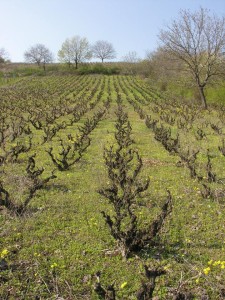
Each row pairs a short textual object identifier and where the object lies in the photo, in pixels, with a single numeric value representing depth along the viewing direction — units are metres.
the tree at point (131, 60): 95.96
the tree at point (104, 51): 112.69
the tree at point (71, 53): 90.75
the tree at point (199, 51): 31.11
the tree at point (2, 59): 85.00
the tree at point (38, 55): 92.88
